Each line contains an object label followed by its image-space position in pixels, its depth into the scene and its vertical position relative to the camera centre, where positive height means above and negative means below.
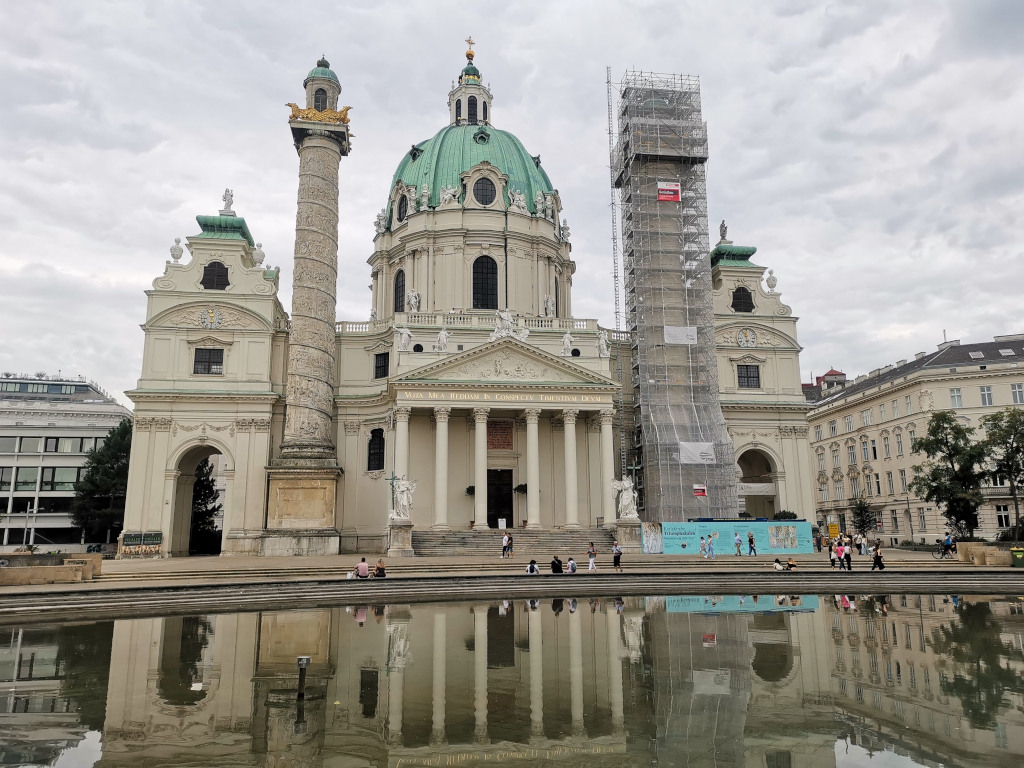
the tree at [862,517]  52.41 +0.57
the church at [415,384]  40.16 +8.01
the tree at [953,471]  37.94 +2.72
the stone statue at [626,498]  37.44 +1.37
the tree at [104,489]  50.91 +2.59
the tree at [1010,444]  36.88 +3.91
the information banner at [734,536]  36.03 -0.52
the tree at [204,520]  50.84 +0.54
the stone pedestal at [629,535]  36.59 -0.41
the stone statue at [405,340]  42.19 +10.23
